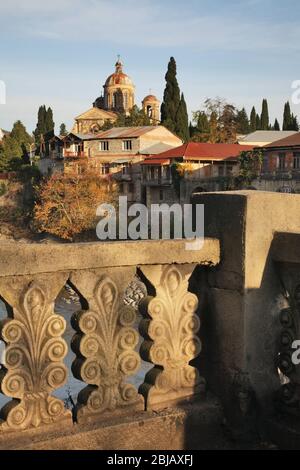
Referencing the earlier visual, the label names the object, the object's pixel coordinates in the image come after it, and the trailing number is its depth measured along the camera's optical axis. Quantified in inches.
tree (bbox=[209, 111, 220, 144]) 2721.5
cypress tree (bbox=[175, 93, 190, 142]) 2733.8
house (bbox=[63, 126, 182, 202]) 2375.7
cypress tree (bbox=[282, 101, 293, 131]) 2733.8
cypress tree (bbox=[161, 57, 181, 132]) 2721.5
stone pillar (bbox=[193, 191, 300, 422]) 129.0
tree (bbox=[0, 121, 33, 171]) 2974.9
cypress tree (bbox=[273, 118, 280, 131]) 3139.8
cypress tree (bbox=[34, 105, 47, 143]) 3314.5
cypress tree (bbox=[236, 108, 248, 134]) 3058.6
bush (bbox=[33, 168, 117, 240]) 2007.9
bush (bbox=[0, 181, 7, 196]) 2691.9
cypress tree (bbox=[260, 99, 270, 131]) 3105.3
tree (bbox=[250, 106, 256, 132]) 3164.4
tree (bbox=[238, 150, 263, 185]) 1812.3
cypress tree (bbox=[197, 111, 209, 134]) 2807.6
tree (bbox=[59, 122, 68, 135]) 3365.9
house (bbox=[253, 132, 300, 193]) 1678.2
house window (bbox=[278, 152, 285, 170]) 1777.8
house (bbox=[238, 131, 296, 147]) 2359.7
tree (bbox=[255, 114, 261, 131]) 3152.1
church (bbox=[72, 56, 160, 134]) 3531.0
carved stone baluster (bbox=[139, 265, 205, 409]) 124.4
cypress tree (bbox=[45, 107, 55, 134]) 3341.5
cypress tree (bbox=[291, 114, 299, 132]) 2676.2
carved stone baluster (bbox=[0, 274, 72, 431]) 105.0
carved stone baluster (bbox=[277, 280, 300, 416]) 131.3
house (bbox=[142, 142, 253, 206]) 2031.3
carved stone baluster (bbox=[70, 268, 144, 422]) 114.7
